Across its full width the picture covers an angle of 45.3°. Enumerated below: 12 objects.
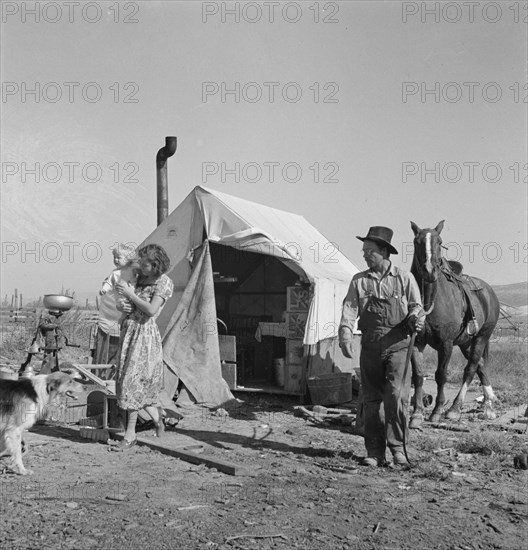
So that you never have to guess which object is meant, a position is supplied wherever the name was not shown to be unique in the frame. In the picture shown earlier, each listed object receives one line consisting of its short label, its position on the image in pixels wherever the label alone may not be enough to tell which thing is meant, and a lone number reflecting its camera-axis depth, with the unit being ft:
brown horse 24.53
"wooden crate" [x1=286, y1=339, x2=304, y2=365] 32.89
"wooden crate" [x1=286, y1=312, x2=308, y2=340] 33.27
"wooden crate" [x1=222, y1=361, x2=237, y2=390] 32.91
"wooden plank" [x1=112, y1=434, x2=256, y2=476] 17.22
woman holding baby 19.98
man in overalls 18.01
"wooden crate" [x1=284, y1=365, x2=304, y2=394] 32.63
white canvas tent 31.12
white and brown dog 16.60
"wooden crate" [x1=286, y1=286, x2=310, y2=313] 33.60
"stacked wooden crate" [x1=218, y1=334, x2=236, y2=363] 32.91
